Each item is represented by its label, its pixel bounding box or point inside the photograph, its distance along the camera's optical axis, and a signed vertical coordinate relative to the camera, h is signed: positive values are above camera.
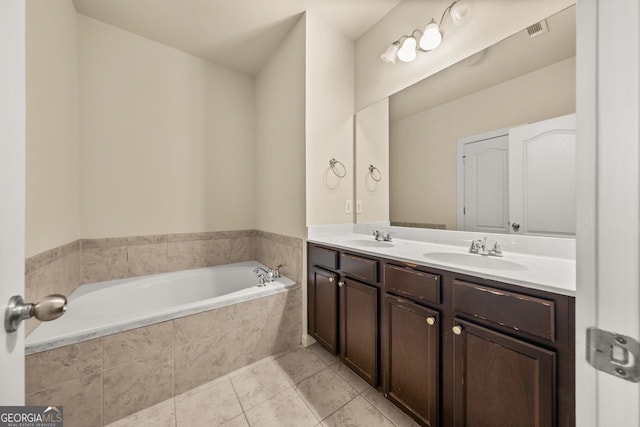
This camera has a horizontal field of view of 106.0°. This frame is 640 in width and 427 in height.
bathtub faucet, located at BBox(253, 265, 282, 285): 2.05 -0.57
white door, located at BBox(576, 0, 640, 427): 0.34 +0.03
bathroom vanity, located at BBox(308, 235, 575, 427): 0.80 -0.53
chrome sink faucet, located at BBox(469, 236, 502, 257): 1.32 -0.21
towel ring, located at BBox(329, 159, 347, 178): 2.12 +0.40
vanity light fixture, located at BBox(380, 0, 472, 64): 1.44 +1.18
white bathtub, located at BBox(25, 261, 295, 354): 1.23 -0.63
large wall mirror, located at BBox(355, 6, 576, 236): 1.18 +0.58
